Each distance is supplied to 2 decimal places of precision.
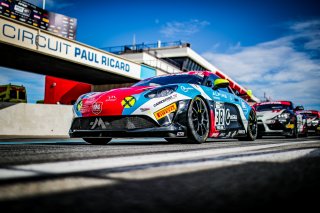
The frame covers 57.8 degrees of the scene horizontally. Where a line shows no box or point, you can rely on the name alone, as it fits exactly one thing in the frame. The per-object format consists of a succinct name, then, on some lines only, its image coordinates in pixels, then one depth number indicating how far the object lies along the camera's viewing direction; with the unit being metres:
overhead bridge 14.00
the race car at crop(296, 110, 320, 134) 16.01
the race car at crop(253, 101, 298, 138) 9.84
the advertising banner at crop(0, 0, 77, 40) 25.14
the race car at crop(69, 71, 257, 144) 4.29
